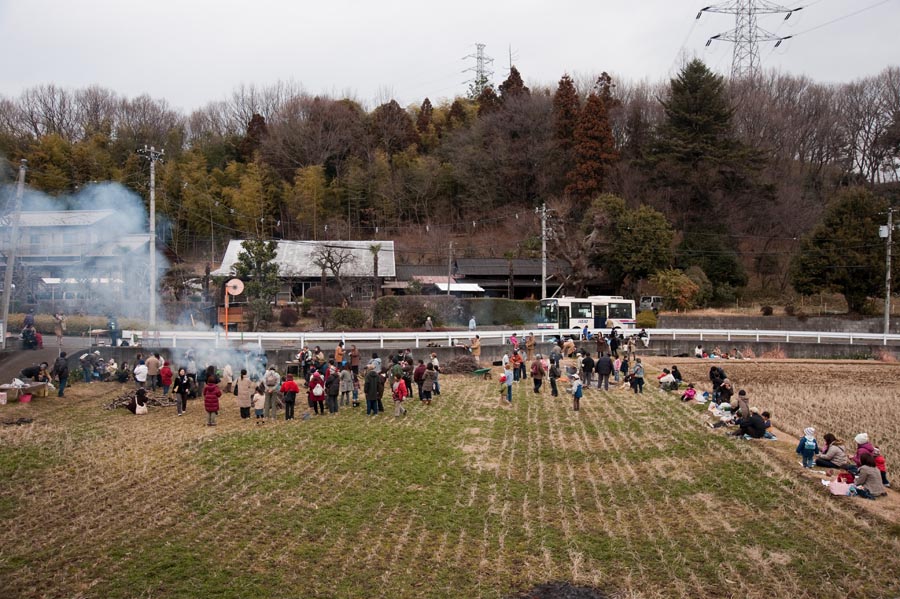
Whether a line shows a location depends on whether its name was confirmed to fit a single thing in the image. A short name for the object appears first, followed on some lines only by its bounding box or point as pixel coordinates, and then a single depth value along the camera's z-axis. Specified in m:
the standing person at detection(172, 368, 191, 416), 18.38
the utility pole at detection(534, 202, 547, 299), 43.25
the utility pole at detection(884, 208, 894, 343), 37.78
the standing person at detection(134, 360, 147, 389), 20.84
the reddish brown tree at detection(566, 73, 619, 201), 59.19
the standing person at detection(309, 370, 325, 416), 18.64
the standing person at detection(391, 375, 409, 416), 18.20
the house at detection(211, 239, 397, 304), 50.97
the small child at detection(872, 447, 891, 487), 12.28
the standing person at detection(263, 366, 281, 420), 17.89
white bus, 39.41
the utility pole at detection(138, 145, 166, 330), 28.80
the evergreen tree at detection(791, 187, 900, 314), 42.38
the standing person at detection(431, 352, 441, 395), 20.92
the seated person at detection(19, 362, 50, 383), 20.41
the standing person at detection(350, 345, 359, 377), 23.01
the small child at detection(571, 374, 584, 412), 19.69
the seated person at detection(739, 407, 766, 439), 15.70
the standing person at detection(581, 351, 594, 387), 23.47
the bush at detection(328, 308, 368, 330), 37.88
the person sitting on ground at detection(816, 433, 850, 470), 13.04
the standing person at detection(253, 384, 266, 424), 17.62
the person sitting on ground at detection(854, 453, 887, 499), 11.57
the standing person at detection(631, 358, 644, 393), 22.86
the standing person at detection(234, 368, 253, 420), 17.94
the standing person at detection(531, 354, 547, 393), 22.39
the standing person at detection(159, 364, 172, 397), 20.45
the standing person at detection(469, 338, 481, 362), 28.94
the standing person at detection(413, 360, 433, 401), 20.72
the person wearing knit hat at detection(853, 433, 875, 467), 12.59
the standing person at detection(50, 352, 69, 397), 20.23
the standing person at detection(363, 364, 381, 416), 18.41
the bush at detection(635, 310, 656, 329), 42.06
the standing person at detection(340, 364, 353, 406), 19.66
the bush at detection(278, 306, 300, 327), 39.47
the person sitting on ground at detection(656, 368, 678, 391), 23.59
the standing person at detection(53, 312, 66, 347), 25.50
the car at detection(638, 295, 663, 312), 46.97
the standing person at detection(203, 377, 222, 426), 16.72
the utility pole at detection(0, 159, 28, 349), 23.08
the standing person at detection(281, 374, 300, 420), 17.81
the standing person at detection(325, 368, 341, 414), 18.78
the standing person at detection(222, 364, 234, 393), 21.42
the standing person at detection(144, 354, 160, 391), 21.28
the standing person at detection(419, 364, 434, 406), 20.48
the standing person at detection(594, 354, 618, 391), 23.19
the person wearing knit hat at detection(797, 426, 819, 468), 13.25
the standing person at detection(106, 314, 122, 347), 26.86
